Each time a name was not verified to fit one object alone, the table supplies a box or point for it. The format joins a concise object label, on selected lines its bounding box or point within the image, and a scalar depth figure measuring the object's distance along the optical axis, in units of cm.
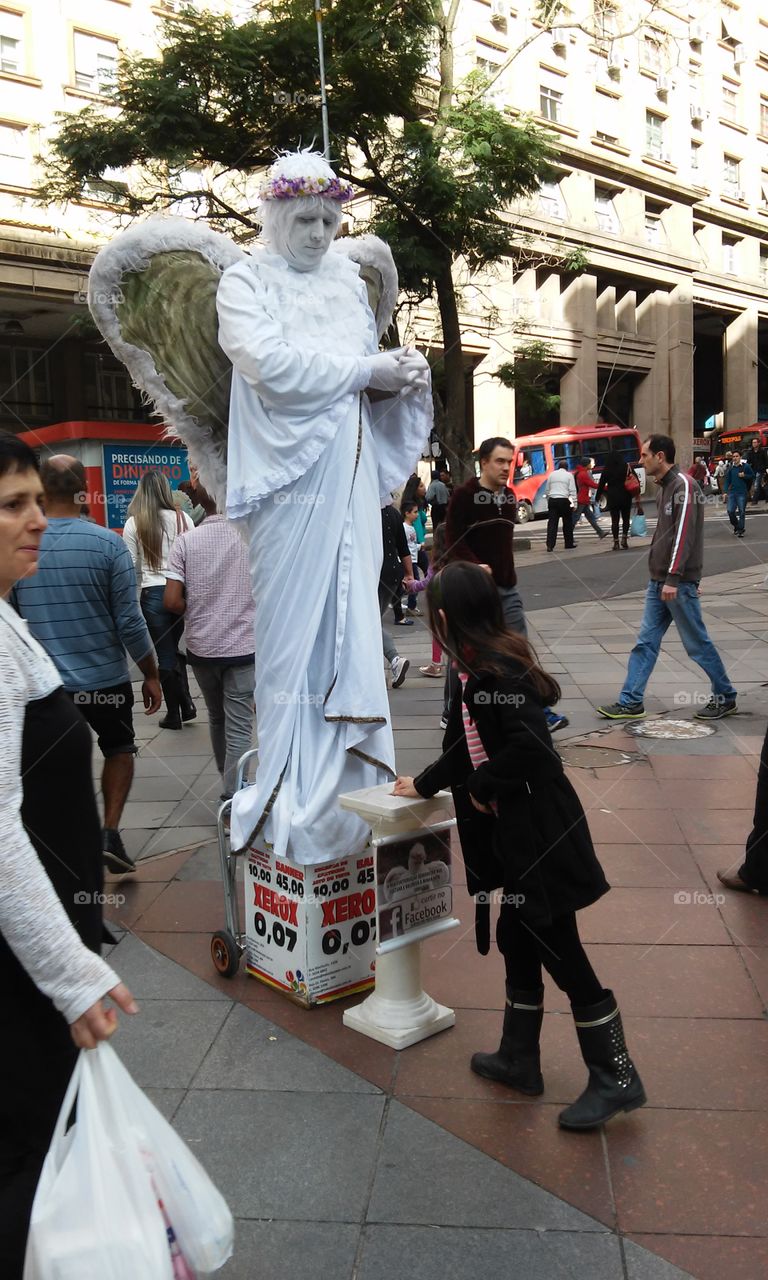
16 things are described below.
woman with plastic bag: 147
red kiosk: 1648
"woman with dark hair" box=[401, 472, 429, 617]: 1326
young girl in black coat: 261
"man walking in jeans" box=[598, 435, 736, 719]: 672
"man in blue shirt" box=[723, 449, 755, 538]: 1956
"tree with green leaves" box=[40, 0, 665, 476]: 1293
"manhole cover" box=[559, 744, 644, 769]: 605
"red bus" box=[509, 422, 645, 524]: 2630
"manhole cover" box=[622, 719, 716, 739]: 668
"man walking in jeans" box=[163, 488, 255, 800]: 489
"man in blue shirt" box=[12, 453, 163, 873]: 435
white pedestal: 300
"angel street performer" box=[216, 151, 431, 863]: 324
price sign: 325
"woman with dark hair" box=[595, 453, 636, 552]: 1859
